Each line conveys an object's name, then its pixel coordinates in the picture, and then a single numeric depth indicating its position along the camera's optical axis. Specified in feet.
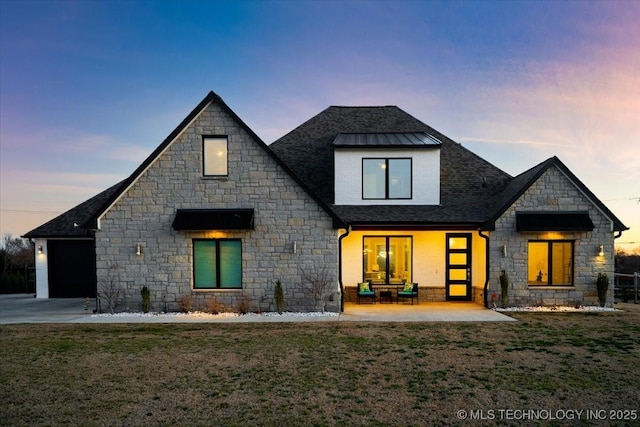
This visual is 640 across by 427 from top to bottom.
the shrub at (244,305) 43.01
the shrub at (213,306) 43.16
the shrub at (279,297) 42.16
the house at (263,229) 43.21
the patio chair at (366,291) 48.80
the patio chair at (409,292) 48.73
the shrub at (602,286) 43.91
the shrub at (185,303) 43.29
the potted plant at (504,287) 44.37
